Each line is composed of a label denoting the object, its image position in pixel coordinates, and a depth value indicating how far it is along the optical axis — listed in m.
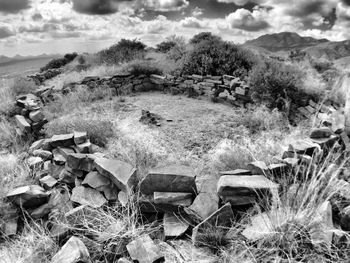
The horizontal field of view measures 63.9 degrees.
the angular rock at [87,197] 3.34
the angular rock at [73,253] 2.56
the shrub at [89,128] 4.80
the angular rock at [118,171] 3.23
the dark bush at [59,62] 18.95
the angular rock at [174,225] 2.86
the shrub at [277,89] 6.43
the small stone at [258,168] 3.17
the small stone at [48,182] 3.78
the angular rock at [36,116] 5.78
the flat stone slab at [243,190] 2.83
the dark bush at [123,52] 14.27
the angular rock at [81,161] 3.79
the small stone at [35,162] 4.18
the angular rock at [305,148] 3.41
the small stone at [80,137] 4.33
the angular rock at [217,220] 2.73
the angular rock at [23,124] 5.57
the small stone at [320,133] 3.85
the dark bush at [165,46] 16.60
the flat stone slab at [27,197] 3.37
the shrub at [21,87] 8.60
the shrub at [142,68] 9.33
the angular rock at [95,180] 3.51
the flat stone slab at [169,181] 3.06
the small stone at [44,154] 4.41
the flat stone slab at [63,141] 4.39
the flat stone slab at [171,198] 3.01
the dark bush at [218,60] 8.78
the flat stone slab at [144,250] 2.59
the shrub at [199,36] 14.30
